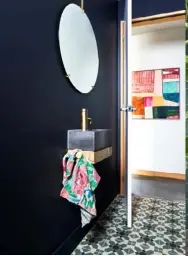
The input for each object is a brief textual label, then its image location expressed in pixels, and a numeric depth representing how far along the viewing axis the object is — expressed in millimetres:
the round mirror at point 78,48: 1377
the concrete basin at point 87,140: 1342
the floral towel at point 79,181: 1310
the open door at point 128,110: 1792
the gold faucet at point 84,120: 1499
